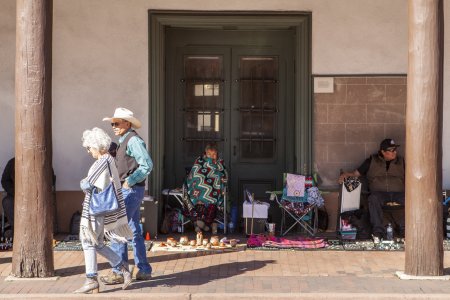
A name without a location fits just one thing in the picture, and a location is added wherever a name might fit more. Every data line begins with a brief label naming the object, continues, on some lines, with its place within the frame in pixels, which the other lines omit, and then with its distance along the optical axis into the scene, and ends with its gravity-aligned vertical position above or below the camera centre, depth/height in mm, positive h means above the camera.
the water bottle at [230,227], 12211 -1350
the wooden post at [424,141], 8859 -118
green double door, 12672 +429
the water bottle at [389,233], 11305 -1326
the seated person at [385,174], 11734 -599
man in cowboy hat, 8672 -436
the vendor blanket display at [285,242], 10898 -1418
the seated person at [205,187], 12125 -796
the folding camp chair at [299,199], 11820 -930
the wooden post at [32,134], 8828 -53
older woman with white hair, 8195 -836
